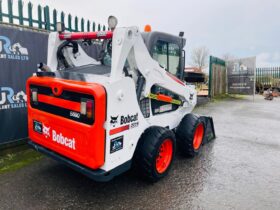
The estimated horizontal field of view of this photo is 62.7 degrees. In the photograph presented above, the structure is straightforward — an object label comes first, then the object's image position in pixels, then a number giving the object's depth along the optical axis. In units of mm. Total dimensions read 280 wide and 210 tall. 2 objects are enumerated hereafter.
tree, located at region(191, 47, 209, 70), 38844
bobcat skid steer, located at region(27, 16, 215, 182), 2432
